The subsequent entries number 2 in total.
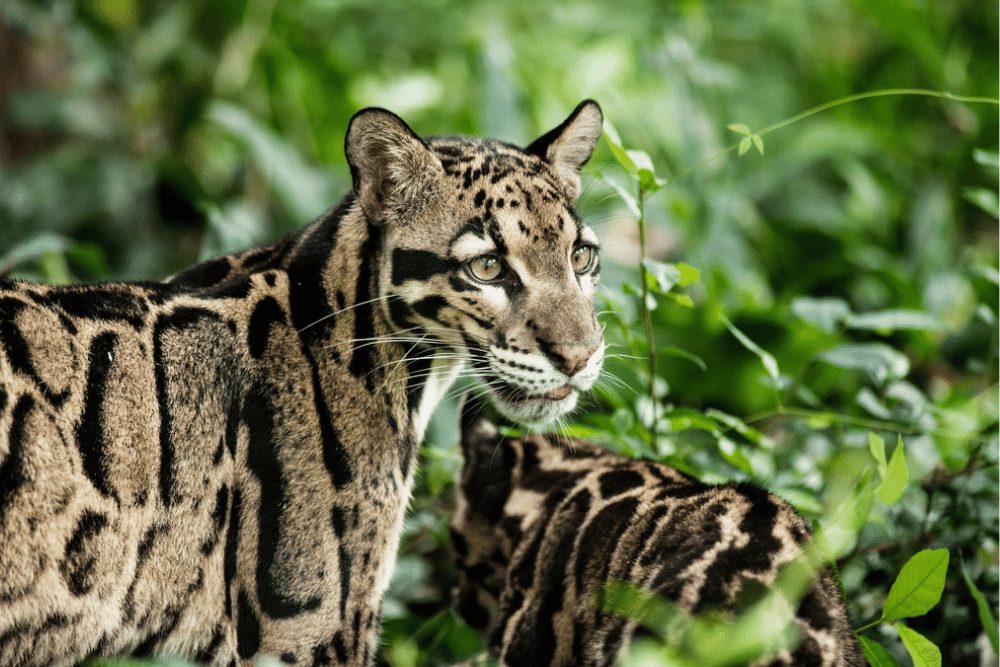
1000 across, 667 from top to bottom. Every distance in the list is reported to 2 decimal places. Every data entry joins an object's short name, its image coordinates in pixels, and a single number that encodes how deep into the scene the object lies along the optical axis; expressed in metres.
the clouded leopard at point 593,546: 6.15
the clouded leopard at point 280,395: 6.23
